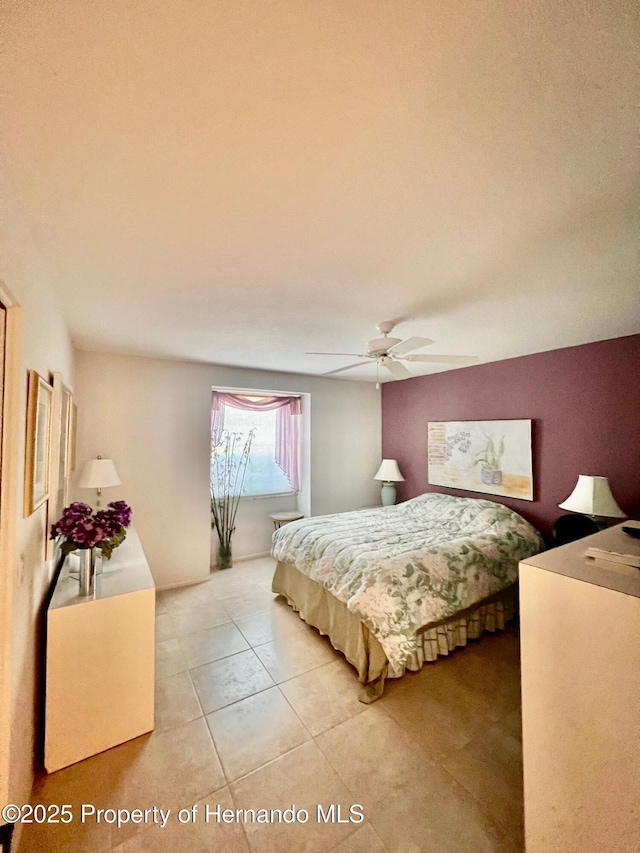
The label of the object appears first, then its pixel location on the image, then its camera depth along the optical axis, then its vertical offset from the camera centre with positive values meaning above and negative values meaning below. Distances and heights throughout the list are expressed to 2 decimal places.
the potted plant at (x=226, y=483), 4.12 -0.62
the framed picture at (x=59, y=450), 1.89 -0.10
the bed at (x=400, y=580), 2.14 -1.08
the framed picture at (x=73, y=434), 2.74 +0.01
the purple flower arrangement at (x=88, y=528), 1.79 -0.52
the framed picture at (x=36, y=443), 1.35 -0.04
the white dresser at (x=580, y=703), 0.89 -0.80
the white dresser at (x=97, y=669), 1.64 -1.22
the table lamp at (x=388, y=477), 4.62 -0.60
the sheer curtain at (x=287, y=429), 4.69 +0.08
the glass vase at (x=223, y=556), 4.07 -1.50
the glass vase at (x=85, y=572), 1.80 -0.75
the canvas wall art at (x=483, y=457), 3.40 -0.26
